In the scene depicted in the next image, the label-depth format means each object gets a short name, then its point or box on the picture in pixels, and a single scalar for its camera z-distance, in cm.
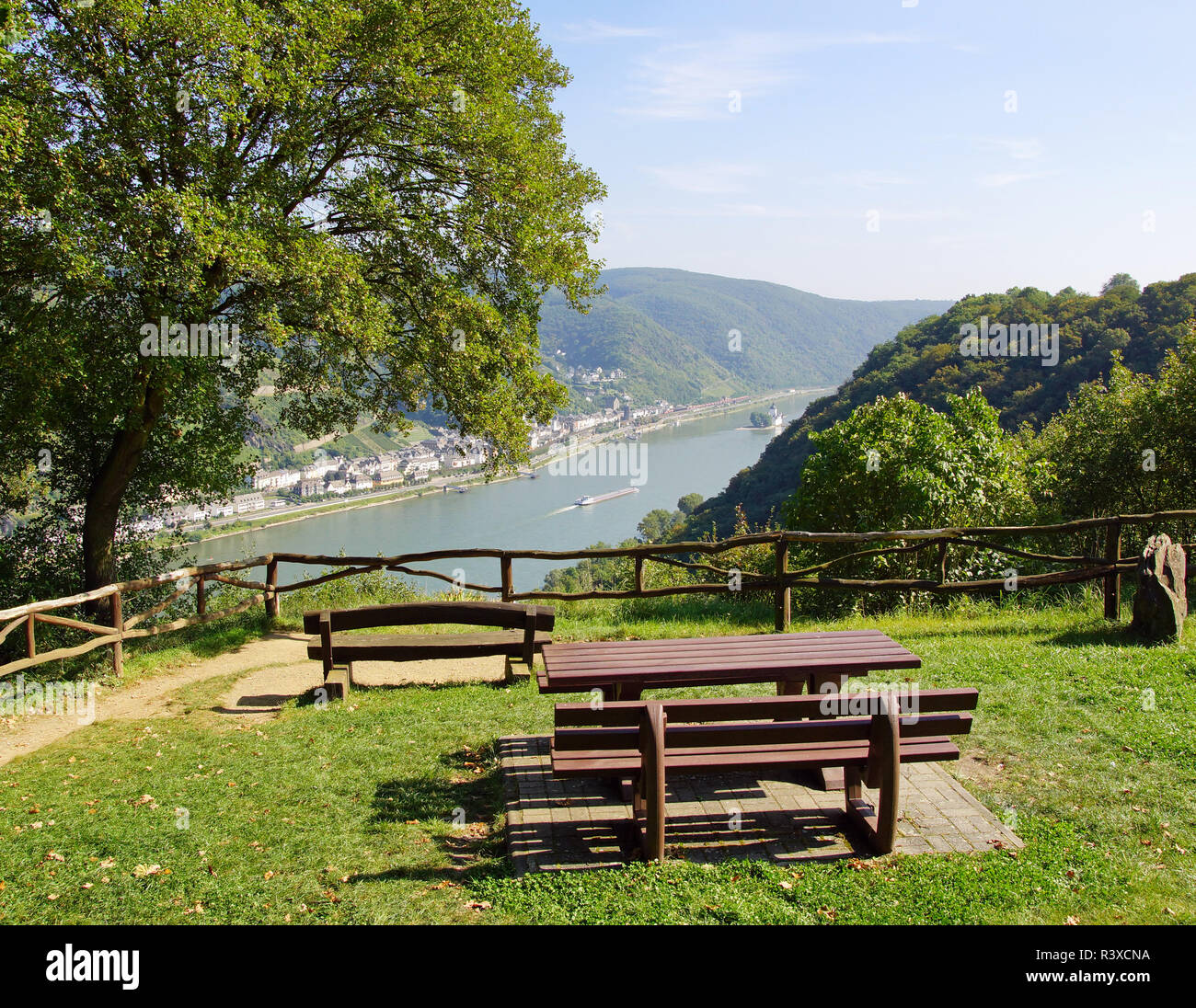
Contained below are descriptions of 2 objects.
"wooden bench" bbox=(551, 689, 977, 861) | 415
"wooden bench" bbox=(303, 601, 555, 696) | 737
